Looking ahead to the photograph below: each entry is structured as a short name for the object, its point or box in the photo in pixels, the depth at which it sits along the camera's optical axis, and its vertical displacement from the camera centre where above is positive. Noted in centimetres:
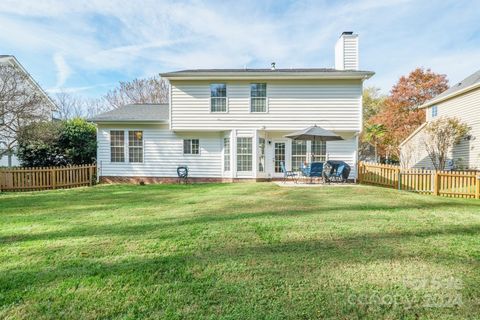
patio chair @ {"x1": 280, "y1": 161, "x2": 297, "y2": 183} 1215 -79
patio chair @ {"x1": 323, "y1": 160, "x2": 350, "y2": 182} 1166 -61
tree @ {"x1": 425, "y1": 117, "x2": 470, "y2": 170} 1581 +132
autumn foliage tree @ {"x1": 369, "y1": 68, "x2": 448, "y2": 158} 2650 +578
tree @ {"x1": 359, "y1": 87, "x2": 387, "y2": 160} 3856 +755
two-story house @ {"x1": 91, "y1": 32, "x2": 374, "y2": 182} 1330 +170
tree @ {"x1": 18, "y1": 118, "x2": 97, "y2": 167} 1238 +65
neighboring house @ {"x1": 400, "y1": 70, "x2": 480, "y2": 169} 1509 +245
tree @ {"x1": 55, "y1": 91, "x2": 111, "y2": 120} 3503 +722
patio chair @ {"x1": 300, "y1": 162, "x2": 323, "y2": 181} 1155 -55
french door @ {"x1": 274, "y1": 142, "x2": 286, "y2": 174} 1419 +13
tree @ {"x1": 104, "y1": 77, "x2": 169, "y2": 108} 3250 +832
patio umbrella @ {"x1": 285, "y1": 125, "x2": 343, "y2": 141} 1058 +91
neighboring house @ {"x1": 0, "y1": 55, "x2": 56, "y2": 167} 1167 +218
